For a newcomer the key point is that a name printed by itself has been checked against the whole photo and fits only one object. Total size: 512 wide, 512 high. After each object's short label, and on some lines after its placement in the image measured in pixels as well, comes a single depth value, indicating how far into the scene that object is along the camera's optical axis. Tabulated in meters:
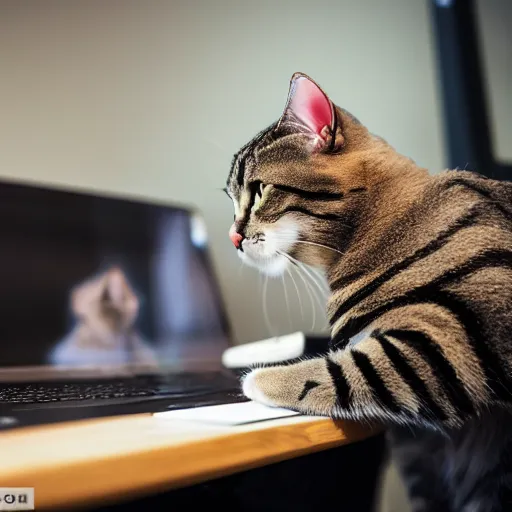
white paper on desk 0.42
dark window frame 0.95
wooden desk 0.29
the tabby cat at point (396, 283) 0.48
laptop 0.83
